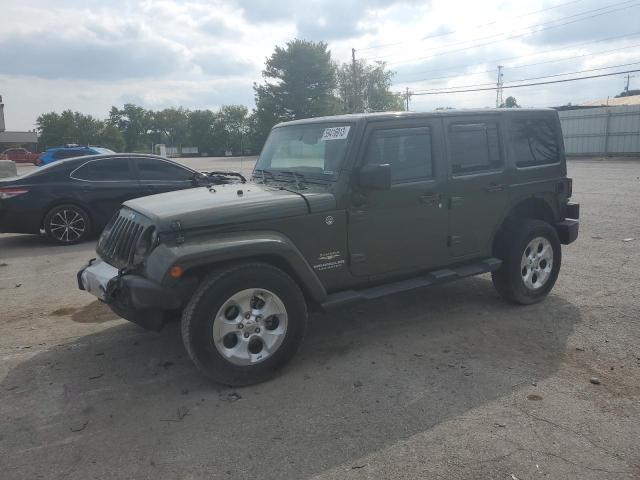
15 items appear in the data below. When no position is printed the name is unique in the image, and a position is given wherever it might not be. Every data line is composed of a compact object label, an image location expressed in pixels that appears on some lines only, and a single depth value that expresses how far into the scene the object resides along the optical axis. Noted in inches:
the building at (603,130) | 1216.2
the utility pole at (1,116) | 1091.4
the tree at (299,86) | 2471.7
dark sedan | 336.5
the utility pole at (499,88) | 1590.4
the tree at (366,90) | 2781.0
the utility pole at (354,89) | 2474.2
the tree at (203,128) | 3580.2
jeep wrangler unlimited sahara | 141.7
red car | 1844.2
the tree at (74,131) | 2987.2
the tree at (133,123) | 4028.1
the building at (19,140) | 3014.3
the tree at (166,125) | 4180.6
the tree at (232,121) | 3427.4
